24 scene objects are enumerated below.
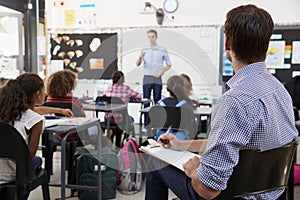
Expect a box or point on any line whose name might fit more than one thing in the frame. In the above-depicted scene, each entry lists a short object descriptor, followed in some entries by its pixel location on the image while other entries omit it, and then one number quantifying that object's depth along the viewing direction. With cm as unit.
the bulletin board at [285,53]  485
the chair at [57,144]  269
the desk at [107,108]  304
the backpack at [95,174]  243
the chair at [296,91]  371
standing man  505
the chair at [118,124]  347
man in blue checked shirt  97
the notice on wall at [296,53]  485
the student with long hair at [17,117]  171
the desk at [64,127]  187
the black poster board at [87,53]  562
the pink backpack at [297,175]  176
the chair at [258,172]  99
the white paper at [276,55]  489
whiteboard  512
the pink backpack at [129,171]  260
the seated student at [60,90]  276
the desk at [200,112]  308
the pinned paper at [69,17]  573
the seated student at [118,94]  364
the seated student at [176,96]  282
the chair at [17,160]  152
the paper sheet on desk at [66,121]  199
